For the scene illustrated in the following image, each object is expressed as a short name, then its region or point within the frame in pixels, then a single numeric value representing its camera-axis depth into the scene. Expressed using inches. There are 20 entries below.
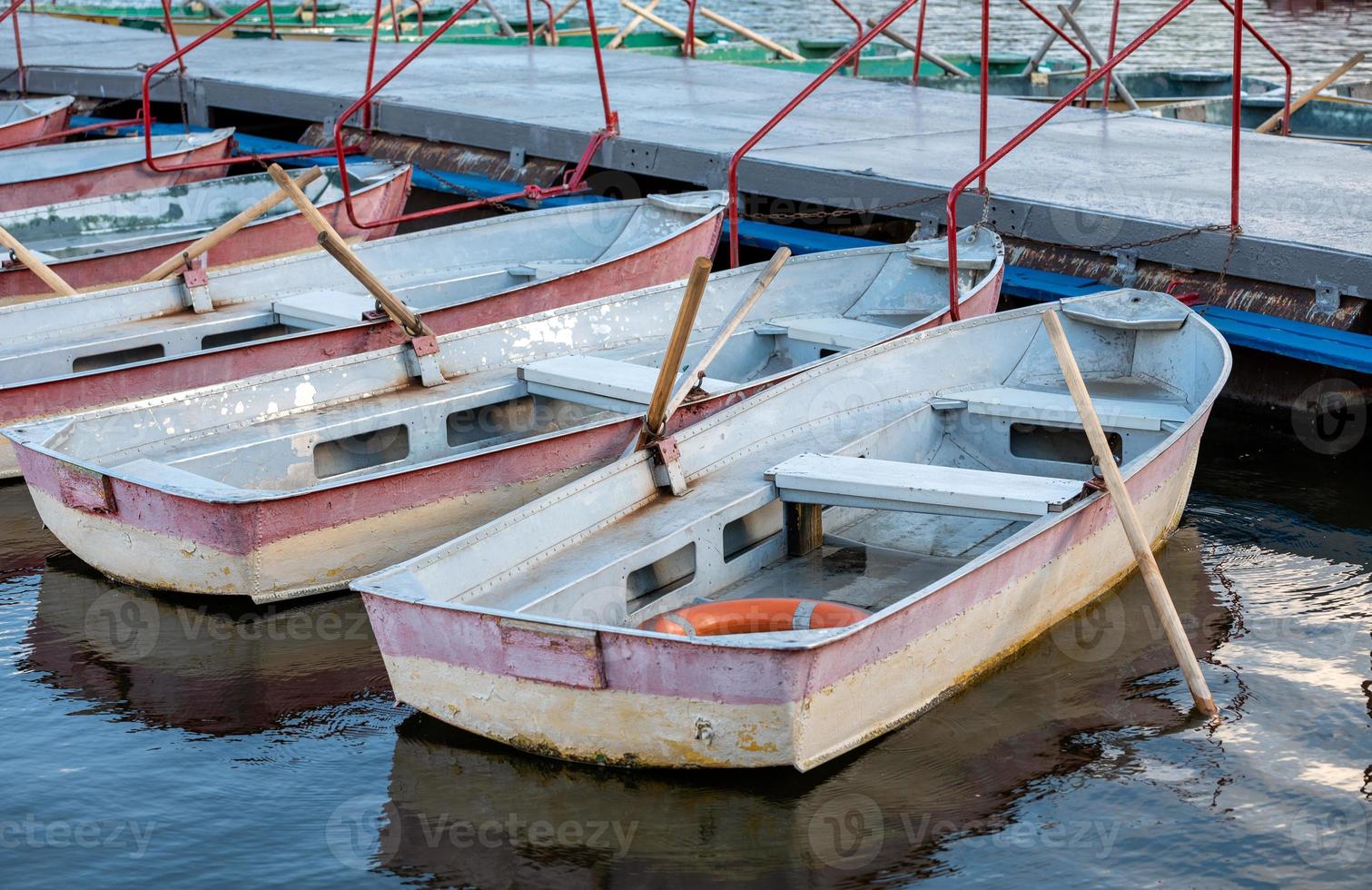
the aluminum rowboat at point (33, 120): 569.9
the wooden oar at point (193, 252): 369.7
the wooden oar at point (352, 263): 296.7
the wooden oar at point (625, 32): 795.4
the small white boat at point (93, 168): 479.5
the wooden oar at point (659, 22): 737.6
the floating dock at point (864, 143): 366.6
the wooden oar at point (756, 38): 734.4
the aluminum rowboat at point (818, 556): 200.4
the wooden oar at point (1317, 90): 549.0
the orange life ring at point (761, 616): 226.2
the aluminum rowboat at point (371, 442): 261.9
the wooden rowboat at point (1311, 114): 620.7
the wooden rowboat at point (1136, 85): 688.4
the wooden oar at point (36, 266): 355.3
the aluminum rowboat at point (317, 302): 321.4
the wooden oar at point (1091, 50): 579.5
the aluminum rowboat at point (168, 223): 402.9
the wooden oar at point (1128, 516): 234.2
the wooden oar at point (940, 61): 592.0
